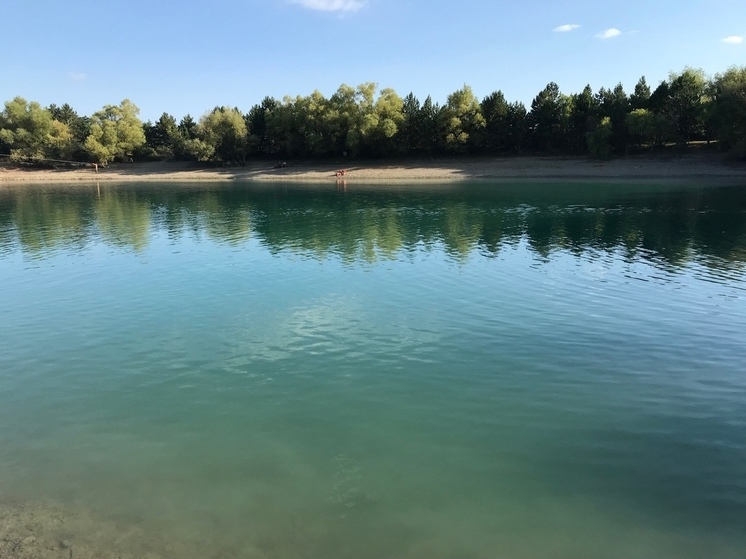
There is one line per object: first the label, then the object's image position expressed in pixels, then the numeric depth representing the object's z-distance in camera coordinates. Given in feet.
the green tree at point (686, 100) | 237.66
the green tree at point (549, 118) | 265.54
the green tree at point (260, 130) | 324.39
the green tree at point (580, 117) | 261.03
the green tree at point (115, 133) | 313.12
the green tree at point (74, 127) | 322.14
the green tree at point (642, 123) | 229.25
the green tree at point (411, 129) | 284.41
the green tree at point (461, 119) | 270.67
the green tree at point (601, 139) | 237.04
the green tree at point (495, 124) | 274.77
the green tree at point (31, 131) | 315.78
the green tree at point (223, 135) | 300.81
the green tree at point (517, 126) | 272.31
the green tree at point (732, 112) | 200.23
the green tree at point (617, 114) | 248.52
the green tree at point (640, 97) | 251.60
